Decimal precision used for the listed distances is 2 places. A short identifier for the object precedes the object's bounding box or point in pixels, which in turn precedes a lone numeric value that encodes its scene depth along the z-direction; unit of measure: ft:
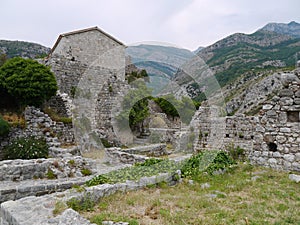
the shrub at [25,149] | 32.09
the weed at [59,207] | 11.19
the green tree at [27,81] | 37.47
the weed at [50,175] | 22.95
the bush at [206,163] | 19.39
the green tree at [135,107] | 47.21
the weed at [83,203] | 12.37
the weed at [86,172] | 25.06
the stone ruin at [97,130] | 17.53
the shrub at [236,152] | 30.48
